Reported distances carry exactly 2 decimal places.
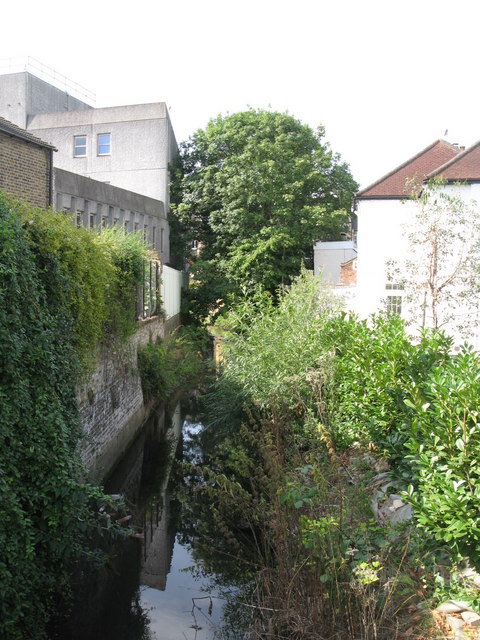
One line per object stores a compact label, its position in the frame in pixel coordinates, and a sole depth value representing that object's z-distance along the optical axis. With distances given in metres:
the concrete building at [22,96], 28.91
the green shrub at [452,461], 4.56
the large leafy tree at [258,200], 25.09
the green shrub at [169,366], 14.55
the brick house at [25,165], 12.95
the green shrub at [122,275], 10.48
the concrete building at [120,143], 27.58
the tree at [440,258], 14.59
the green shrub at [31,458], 4.76
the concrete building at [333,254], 26.48
